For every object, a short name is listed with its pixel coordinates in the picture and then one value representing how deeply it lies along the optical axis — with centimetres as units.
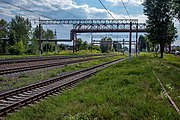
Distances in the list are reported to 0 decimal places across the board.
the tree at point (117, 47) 18094
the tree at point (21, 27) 11861
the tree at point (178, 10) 3139
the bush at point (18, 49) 8231
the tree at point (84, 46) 13212
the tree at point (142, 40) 19488
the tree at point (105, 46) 14108
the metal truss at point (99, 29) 8758
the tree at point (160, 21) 6169
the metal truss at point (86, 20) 8119
